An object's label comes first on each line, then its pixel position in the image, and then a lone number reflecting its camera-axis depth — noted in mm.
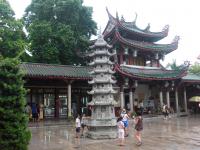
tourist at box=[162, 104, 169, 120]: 18438
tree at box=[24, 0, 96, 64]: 21600
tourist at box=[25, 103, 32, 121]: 15748
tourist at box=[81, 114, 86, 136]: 12100
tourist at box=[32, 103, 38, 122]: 17071
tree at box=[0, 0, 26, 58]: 19055
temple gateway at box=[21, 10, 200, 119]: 17180
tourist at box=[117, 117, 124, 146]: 9578
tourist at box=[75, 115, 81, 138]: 11261
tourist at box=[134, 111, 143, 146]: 9537
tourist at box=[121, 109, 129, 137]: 11303
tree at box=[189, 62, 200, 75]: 39463
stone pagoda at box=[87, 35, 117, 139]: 11674
